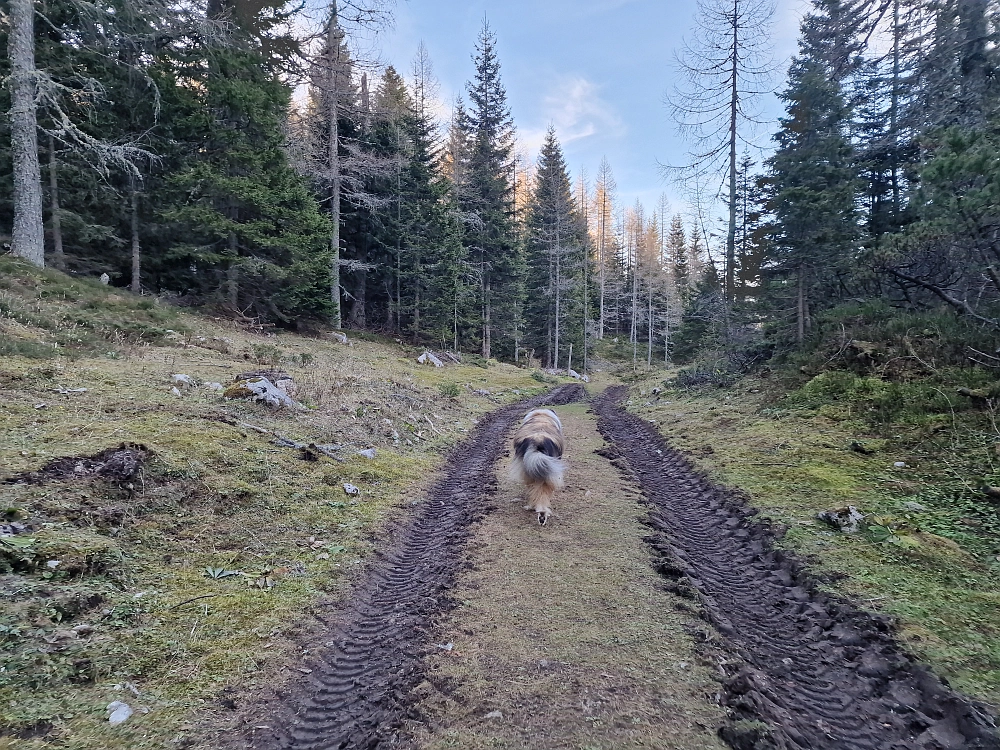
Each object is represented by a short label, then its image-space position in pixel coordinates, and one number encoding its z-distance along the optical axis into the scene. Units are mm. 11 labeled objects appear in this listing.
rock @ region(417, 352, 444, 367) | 20719
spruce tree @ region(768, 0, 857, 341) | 11227
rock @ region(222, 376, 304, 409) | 8094
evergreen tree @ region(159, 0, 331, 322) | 15047
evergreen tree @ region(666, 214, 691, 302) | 53809
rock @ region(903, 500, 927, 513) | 5124
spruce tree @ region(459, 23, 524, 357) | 29500
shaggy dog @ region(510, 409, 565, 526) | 5844
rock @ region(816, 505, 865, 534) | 4918
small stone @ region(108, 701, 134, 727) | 2510
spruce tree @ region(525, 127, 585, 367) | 35312
